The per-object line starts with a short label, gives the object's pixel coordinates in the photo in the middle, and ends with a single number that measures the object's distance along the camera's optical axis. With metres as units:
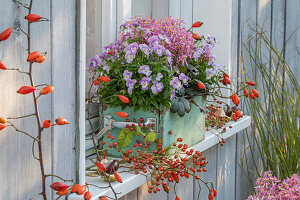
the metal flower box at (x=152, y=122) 1.90
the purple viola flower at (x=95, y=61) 1.94
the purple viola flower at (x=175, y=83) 1.91
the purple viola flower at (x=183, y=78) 1.98
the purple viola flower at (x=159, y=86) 1.86
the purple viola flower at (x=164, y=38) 1.95
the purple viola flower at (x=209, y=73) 2.15
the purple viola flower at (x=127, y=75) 1.87
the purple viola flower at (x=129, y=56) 1.88
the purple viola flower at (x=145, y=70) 1.86
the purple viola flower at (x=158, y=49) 1.89
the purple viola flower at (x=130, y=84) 1.86
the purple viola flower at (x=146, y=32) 1.97
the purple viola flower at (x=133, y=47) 1.88
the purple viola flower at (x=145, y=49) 1.89
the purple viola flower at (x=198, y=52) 2.12
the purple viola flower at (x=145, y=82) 1.86
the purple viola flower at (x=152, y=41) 1.90
